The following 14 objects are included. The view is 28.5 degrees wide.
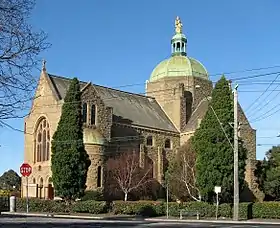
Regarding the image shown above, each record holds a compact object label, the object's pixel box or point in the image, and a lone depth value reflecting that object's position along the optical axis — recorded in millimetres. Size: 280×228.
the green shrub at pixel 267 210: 40875
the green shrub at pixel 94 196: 53731
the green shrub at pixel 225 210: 41562
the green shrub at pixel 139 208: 44531
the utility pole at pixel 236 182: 37719
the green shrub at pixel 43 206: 47969
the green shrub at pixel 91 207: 45906
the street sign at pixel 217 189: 40219
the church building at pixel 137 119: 59406
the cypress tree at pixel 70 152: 49594
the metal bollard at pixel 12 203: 44781
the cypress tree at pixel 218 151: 44156
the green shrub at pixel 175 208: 43688
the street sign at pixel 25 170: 37188
